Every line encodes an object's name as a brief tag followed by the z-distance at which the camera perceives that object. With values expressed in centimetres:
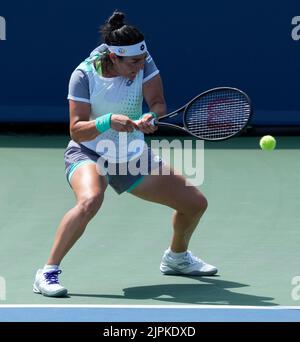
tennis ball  1503
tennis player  1222
